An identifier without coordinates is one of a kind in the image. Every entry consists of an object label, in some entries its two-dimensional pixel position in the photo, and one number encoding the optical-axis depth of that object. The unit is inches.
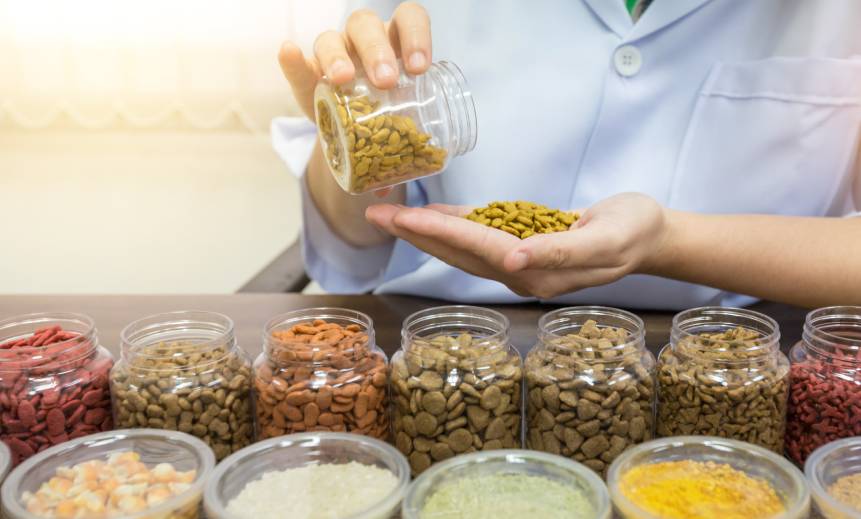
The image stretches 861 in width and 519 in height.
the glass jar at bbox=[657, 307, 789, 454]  30.5
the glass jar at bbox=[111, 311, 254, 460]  30.7
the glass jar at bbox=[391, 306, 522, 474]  30.0
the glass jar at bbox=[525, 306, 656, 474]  29.9
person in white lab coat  43.6
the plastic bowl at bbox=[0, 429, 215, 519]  26.0
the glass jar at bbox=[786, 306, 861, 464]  30.5
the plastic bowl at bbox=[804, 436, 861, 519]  25.2
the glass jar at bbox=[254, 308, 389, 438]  30.5
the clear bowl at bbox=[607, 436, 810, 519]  25.6
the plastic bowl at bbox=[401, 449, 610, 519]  25.9
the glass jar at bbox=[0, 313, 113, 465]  30.6
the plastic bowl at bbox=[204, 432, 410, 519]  26.9
